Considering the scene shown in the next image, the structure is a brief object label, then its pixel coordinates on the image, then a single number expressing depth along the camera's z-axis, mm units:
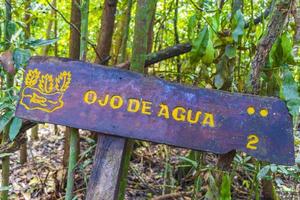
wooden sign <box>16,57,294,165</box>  1313
